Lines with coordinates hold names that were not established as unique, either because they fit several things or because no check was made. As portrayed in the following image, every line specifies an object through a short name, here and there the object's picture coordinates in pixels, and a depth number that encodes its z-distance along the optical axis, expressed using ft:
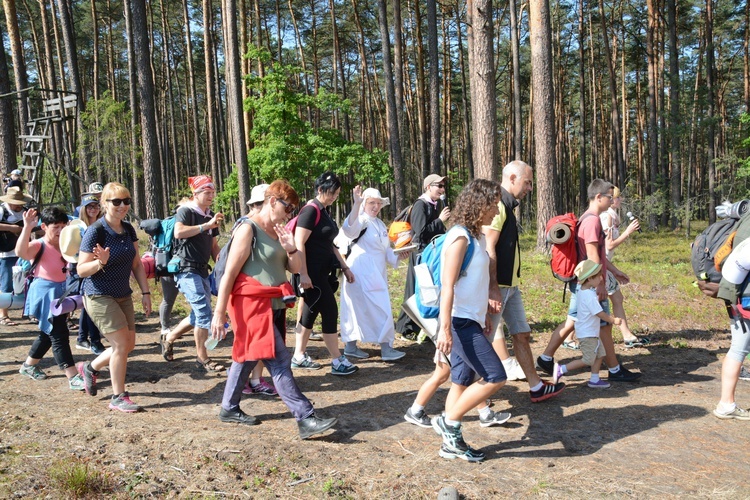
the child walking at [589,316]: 17.44
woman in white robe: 20.83
